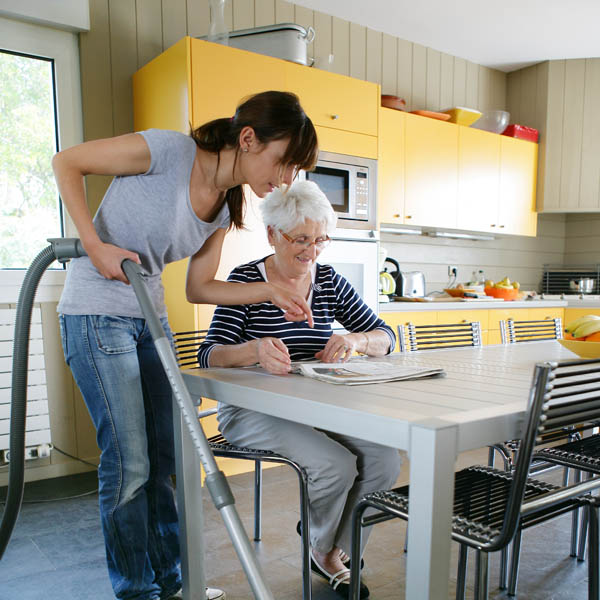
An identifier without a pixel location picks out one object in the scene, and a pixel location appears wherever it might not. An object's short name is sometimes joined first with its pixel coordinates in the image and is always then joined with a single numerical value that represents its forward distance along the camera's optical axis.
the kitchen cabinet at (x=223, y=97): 2.47
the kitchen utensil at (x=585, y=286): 4.56
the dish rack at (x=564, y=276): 4.73
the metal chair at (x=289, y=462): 1.37
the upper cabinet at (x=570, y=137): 4.31
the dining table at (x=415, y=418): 0.80
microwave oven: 2.89
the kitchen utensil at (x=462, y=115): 3.83
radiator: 2.44
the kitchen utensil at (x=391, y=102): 3.49
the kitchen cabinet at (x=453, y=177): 3.49
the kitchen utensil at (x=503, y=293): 3.98
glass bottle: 2.63
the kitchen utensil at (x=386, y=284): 3.39
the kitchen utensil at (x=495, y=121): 4.14
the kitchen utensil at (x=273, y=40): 2.70
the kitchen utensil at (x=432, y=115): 3.66
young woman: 1.31
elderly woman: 1.39
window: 2.64
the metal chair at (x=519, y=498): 0.93
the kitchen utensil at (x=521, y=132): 4.19
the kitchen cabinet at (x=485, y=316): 3.29
